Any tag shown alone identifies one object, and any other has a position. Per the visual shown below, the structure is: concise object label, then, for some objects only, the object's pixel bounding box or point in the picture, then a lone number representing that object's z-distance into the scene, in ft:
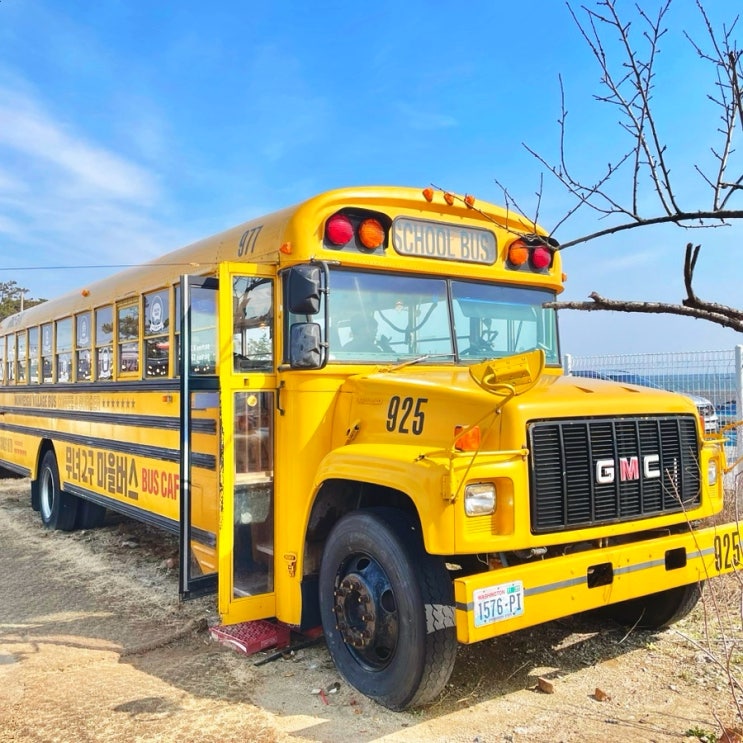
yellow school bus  9.71
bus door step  12.61
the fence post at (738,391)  26.08
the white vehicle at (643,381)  24.31
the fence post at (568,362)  31.48
